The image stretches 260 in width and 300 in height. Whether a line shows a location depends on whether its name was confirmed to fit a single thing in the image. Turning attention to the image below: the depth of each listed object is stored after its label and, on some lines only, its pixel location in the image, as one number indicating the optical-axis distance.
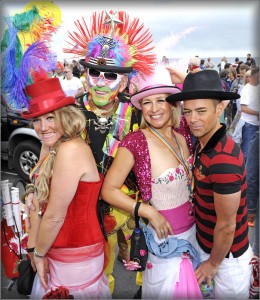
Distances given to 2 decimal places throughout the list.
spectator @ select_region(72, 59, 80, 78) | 7.13
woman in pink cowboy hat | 2.24
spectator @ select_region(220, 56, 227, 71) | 13.71
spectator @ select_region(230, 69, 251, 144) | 5.41
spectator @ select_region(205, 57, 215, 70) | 7.79
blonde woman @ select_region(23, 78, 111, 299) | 2.01
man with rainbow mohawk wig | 2.75
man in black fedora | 1.96
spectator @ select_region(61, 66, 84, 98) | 4.63
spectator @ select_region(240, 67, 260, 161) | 4.90
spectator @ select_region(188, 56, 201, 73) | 4.12
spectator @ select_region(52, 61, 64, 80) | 2.81
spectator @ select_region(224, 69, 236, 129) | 8.53
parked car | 5.98
